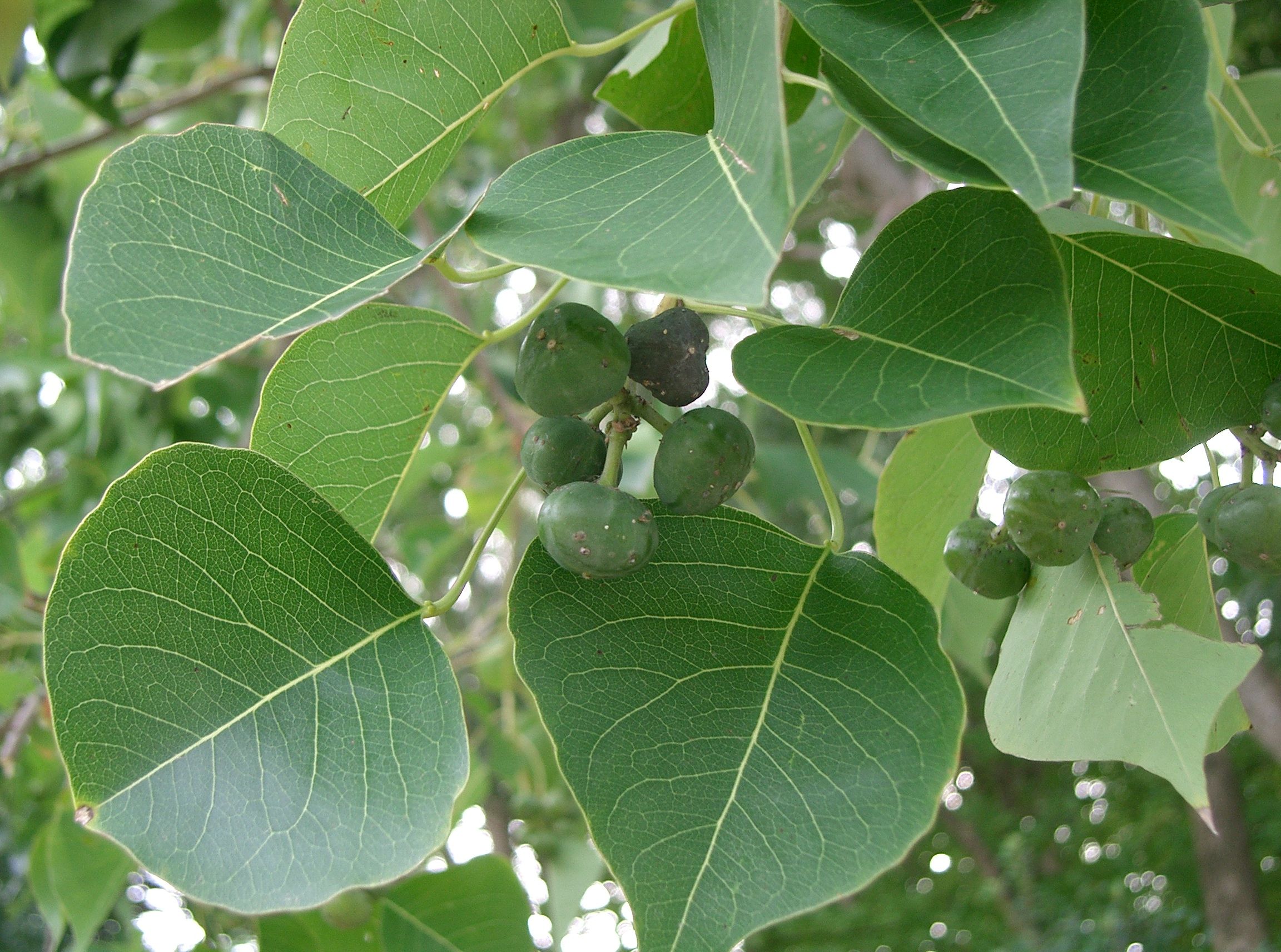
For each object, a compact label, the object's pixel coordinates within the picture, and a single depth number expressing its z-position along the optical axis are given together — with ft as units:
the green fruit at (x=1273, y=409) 0.52
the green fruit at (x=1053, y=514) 0.54
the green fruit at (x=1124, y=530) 0.56
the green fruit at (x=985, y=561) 0.57
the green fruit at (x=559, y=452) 0.52
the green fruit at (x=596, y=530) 0.48
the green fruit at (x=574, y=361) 0.50
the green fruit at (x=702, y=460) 0.50
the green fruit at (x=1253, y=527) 0.52
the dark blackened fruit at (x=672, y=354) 0.53
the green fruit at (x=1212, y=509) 0.54
